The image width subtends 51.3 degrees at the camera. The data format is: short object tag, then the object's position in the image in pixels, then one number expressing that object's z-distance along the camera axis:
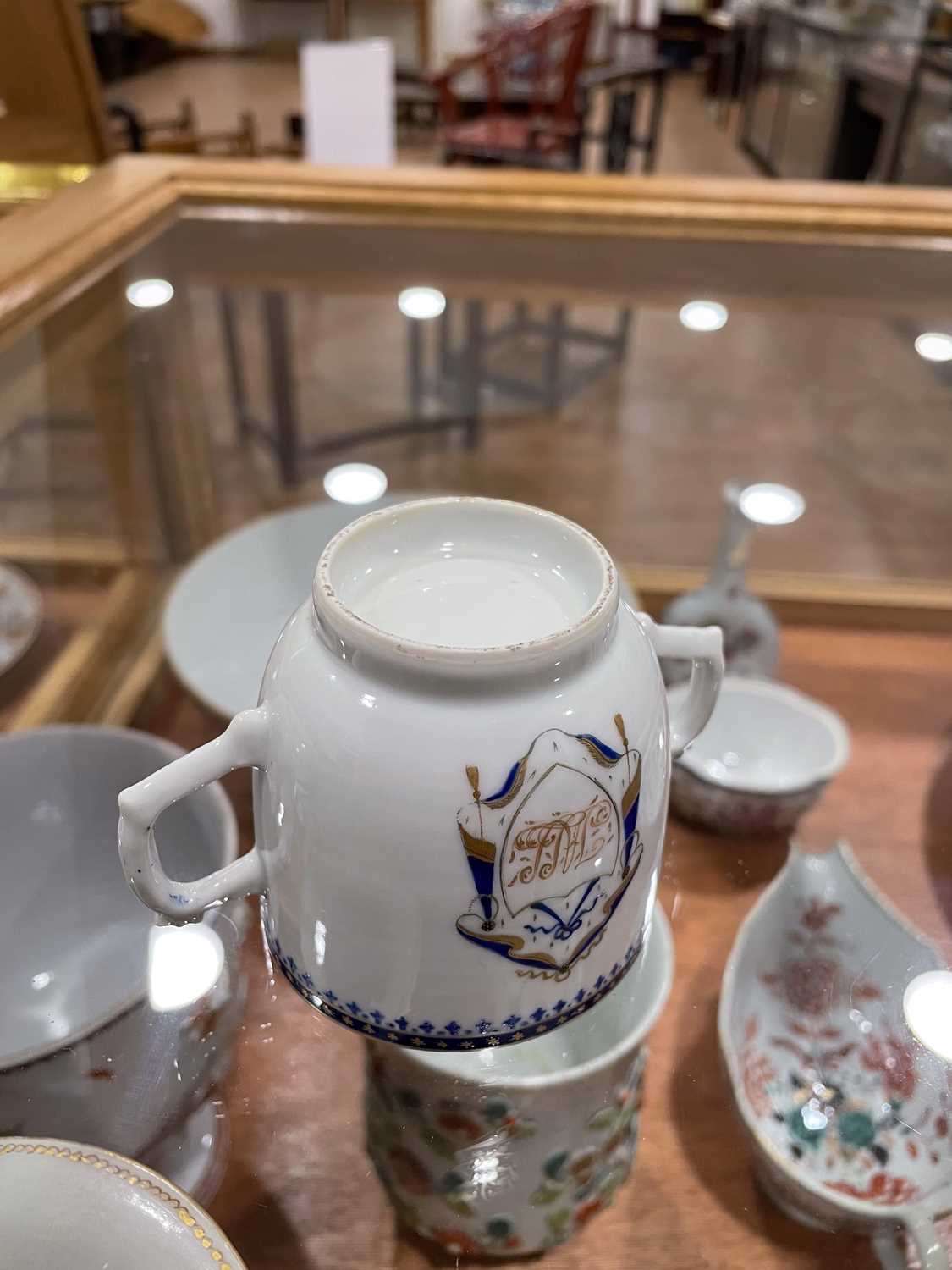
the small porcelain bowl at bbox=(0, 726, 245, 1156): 0.39
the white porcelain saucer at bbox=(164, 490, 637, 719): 0.66
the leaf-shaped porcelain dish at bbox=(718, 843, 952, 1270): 0.40
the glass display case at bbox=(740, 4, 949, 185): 1.17
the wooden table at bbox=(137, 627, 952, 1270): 0.39
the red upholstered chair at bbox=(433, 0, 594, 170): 1.67
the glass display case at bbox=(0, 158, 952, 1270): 0.40
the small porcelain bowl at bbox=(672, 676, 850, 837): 0.60
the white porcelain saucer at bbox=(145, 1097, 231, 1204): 0.37
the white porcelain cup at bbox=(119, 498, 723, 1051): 0.28
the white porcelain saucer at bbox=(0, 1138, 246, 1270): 0.31
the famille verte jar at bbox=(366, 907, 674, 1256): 0.39
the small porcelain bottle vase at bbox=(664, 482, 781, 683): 0.79
